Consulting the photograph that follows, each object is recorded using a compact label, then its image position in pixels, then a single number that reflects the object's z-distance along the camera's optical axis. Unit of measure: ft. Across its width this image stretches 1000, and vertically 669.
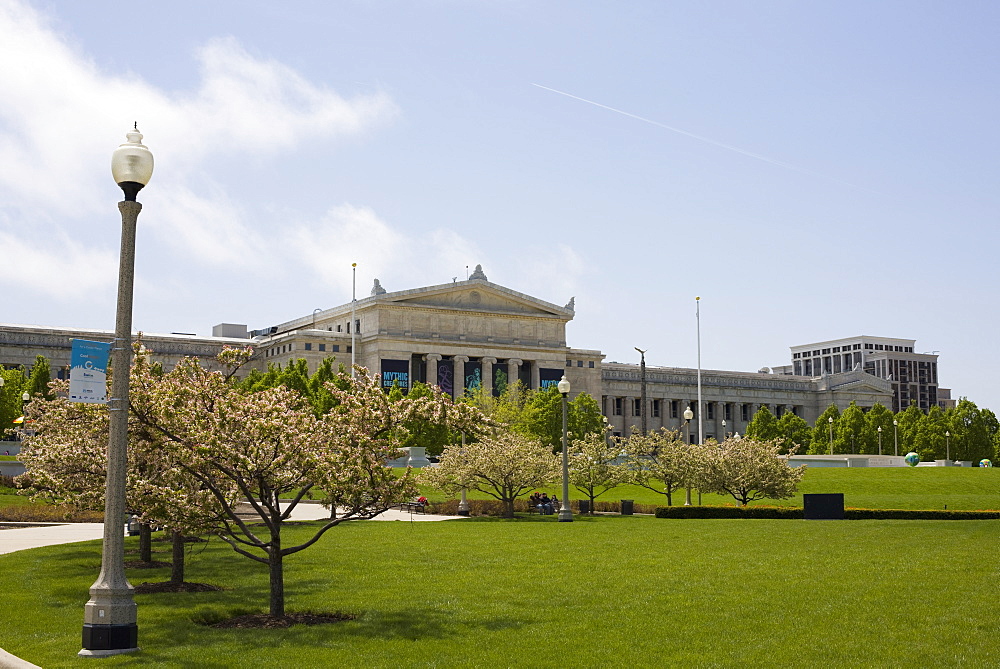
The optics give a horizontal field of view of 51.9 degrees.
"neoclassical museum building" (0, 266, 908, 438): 411.75
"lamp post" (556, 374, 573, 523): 143.60
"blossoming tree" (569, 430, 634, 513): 178.19
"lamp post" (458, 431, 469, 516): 172.31
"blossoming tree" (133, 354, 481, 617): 57.36
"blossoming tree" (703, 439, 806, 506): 168.25
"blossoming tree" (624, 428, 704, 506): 172.35
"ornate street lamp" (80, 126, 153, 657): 49.16
